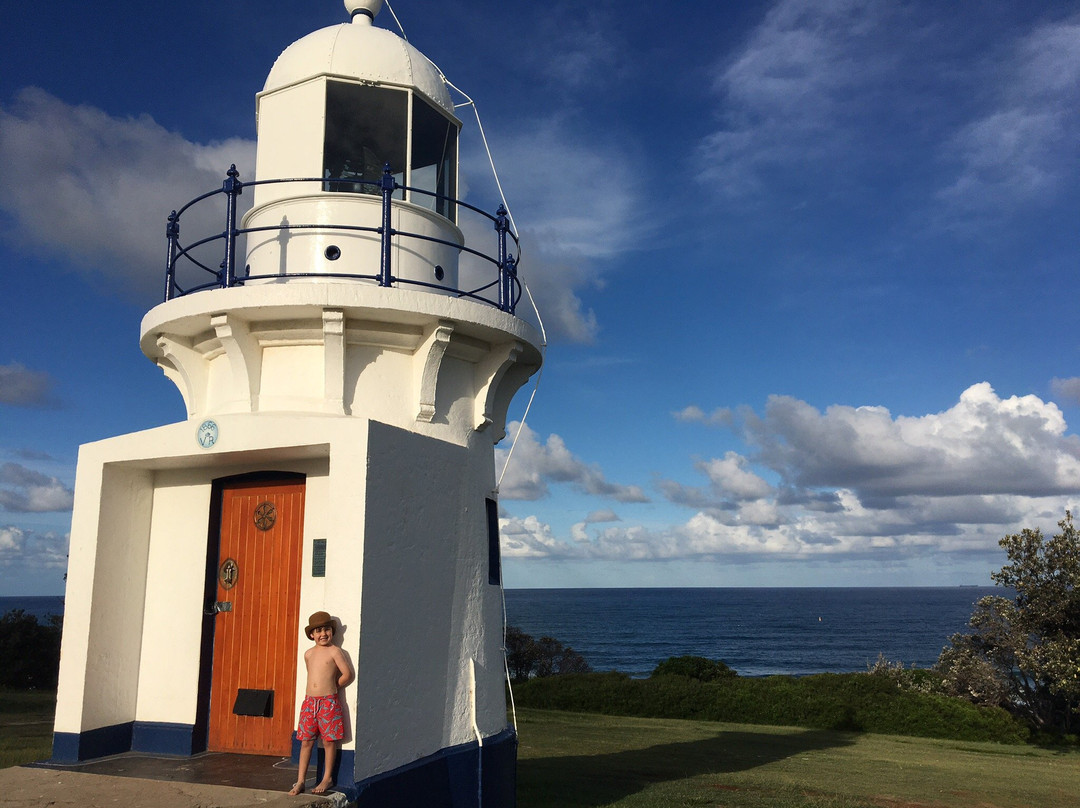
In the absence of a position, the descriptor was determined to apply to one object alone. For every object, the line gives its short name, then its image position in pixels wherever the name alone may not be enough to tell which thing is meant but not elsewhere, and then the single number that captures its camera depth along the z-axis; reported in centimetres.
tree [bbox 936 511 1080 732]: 2253
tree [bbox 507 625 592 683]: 3681
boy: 611
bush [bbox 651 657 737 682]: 2989
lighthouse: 686
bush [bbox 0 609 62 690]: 2375
